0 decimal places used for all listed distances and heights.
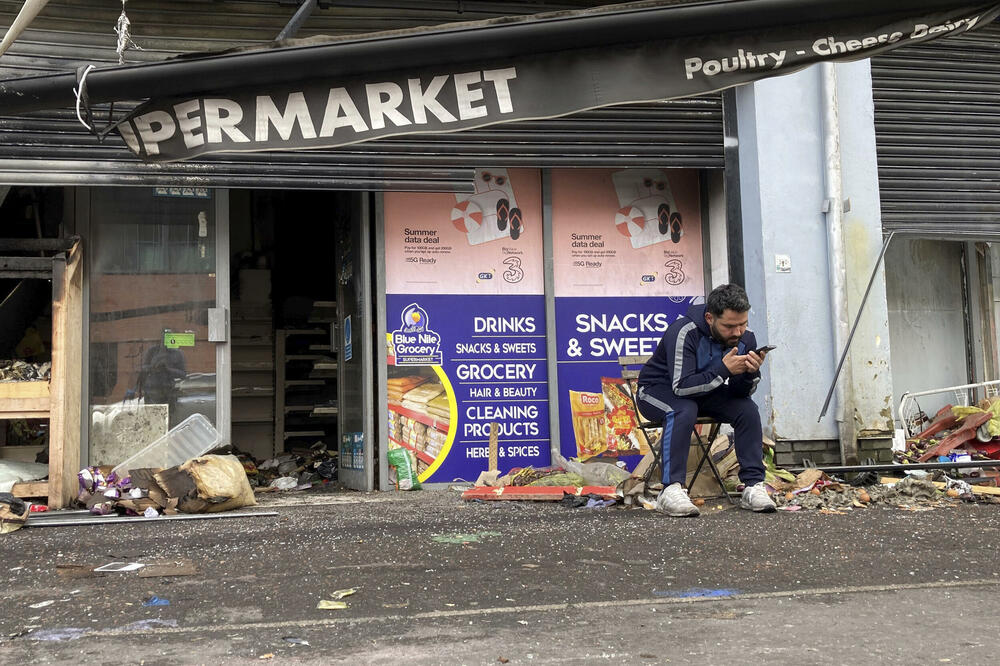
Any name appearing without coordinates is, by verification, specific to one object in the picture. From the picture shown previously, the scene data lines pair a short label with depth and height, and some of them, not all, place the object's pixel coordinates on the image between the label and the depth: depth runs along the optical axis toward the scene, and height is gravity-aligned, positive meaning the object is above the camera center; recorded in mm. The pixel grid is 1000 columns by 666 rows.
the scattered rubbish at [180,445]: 6875 -352
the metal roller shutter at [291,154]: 6496 +1956
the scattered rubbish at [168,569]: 3936 -744
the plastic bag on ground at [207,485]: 6020 -576
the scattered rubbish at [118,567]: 4094 -750
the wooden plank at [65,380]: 6371 +158
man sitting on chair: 5379 -23
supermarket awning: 3740 +1326
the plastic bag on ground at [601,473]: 6898 -672
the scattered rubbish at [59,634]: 2932 -747
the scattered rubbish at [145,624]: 3027 -749
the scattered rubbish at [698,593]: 3358 -779
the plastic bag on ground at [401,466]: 7418 -600
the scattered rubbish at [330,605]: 3256 -753
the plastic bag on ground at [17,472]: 6402 -488
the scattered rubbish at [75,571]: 4004 -749
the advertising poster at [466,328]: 7520 +509
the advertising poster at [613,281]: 7809 +898
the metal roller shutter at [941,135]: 7680 +2027
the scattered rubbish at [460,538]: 4656 -760
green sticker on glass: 7078 +451
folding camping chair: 5766 -434
